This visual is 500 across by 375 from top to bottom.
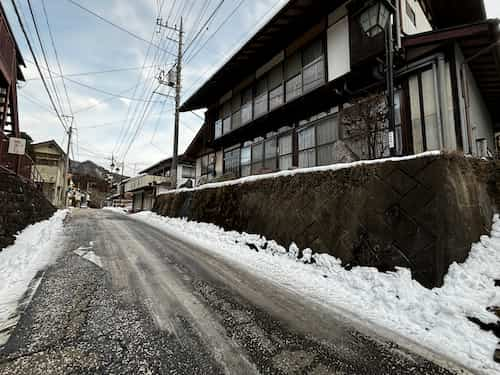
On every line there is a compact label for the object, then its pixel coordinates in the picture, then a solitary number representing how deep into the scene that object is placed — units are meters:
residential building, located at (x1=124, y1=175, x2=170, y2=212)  25.64
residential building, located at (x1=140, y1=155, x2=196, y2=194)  24.19
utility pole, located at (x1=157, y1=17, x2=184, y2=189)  14.02
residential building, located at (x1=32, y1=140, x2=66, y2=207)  26.75
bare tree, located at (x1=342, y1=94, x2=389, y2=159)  6.72
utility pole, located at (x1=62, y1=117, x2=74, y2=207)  25.27
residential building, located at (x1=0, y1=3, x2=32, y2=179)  8.21
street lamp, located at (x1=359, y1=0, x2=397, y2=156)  4.79
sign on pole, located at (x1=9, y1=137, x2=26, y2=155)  8.14
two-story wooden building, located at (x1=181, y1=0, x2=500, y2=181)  6.21
